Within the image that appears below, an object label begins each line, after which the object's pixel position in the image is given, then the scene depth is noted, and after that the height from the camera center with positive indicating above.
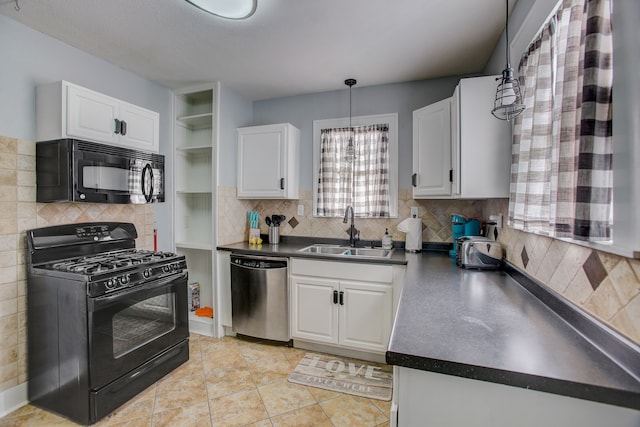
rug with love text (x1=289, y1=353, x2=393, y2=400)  2.14 -1.30
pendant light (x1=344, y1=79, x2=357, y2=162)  2.83 +0.58
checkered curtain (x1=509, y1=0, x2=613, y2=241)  0.92 +0.30
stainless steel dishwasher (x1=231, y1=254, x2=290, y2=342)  2.71 -0.82
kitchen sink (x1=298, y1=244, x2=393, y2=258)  2.81 -0.42
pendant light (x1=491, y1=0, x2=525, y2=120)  1.18 +0.46
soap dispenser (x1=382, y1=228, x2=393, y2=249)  2.88 -0.32
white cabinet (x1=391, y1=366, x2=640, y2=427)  0.76 -0.54
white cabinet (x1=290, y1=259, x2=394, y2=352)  2.42 -0.81
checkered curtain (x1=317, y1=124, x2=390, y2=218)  3.00 +0.37
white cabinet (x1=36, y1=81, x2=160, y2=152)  1.95 +0.64
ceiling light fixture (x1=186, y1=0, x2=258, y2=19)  1.68 +1.17
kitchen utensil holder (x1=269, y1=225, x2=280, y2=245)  3.24 -0.29
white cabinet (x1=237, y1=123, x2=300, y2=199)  3.07 +0.49
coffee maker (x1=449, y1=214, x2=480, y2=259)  2.46 -0.15
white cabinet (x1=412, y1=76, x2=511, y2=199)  1.89 +0.42
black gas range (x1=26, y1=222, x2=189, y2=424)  1.77 -0.74
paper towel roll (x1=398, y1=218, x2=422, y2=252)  2.74 -0.21
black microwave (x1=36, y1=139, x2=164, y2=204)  1.95 +0.25
